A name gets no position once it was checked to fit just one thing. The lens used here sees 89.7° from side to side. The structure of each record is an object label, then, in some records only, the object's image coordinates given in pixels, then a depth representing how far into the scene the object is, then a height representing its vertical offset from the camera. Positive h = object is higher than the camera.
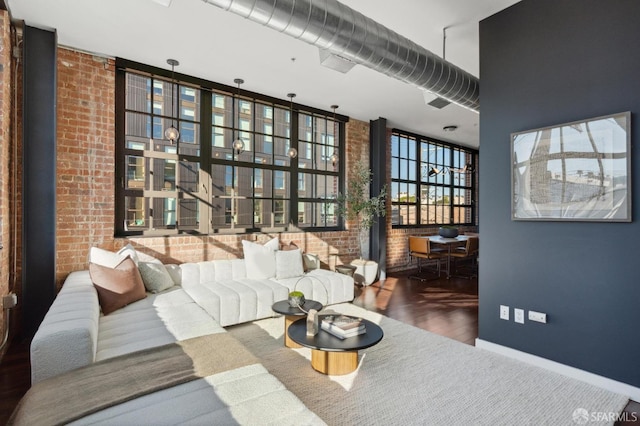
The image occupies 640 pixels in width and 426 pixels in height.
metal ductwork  2.37 +1.48
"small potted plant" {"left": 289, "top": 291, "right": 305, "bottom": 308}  3.35 -0.91
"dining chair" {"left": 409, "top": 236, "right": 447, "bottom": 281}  6.77 -0.83
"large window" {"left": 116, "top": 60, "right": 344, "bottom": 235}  4.39 +0.74
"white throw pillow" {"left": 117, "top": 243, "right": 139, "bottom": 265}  3.65 -0.46
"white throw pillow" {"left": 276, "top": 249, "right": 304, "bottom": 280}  4.66 -0.76
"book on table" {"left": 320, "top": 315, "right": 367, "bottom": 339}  2.70 -0.97
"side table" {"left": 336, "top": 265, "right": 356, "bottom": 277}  5.60 -1.00
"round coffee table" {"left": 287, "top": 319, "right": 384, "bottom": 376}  2.53 -1.05
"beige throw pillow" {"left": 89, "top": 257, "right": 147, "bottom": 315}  3.04 -0.71
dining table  6.79 -0.60
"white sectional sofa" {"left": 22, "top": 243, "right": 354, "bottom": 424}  1.49 -0.92
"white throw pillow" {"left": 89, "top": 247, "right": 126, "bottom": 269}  3.38 -0.49
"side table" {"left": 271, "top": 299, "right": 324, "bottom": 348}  3.25 -1.00
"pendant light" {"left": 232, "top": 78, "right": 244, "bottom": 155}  4.76 +1.03
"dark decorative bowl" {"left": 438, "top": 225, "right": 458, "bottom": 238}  7.27 -0.46
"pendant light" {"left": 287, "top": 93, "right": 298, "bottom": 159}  5.44 +1.05
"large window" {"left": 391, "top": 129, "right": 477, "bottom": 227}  7.76 +0.79
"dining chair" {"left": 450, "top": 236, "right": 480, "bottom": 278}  7.05 -0.86
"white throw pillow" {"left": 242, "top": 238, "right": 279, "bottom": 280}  4.54 -0.69
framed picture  2.45 +0.35
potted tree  6.07 +0.09
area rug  2.18 -1.38
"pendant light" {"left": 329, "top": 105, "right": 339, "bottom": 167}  5.89 +1.65
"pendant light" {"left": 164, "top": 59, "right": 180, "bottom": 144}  4.19 +1.05
